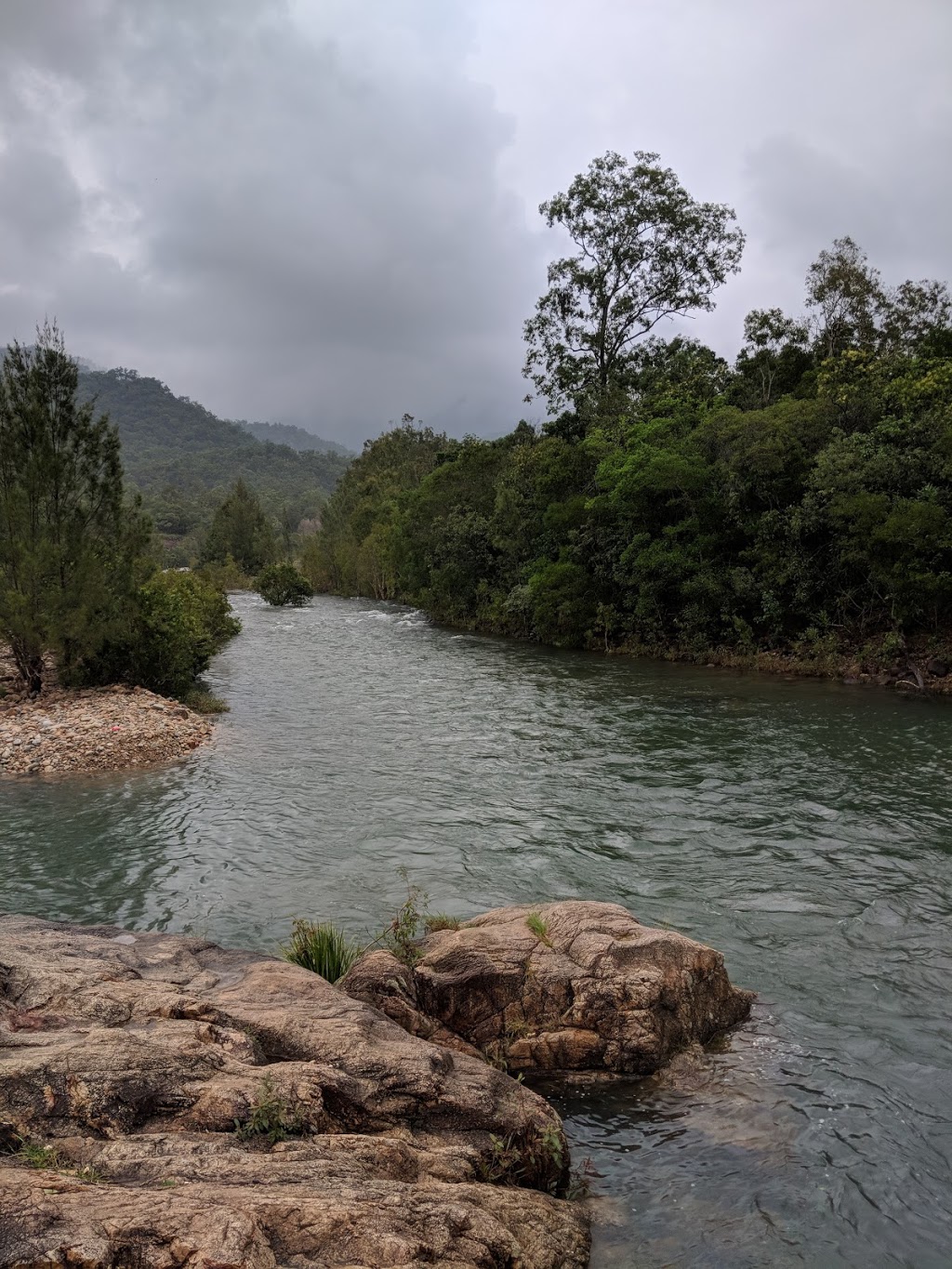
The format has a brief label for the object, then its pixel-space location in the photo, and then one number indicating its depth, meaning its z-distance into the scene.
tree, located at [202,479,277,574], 109.31
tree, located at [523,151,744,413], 49.31
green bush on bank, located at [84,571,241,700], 24.02
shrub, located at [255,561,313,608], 74.62
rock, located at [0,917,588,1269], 3.98
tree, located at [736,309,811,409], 44.47
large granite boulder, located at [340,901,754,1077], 7.62
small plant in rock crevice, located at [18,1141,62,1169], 4.47
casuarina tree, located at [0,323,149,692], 21.64
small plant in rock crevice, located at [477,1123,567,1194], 5.69
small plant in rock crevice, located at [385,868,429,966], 8.79
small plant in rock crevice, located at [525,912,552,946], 8.66
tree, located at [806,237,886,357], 43.62
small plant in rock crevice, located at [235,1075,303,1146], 5.08
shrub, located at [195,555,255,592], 97.40
